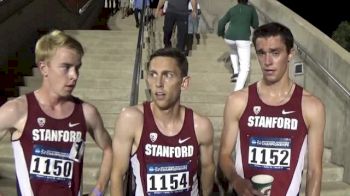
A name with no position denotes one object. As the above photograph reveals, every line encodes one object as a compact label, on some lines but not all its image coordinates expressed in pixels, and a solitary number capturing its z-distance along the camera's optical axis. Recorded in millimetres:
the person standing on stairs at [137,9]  15734
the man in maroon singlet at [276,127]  4055
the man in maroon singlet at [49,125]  3795
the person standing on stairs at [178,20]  10594
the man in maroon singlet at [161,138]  3891
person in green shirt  10070
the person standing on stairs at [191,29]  12148
